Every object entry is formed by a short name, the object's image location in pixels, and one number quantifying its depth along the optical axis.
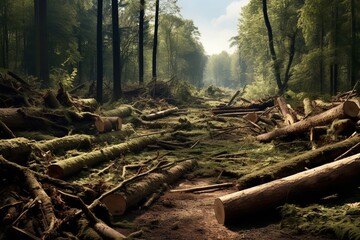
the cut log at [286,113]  13.68
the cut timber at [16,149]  6.26
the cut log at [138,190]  6.43
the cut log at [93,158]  7.64
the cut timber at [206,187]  8.08
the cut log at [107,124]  13.31
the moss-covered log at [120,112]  16.50
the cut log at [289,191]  5.85
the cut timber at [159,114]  19.30
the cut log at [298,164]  7.16
